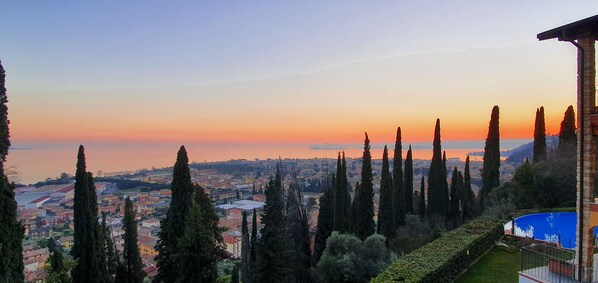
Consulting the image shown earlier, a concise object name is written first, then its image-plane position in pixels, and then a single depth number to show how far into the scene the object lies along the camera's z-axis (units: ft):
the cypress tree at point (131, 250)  62.49
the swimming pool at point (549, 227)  46.80
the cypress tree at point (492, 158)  93.04
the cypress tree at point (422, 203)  89.61
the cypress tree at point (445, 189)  87.62
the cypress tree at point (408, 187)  87.51
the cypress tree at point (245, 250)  74.78
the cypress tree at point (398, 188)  79.56
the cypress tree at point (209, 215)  44.29
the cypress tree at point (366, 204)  70.95
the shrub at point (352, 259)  45.37
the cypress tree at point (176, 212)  47.57
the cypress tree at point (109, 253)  63.58
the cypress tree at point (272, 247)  52.44
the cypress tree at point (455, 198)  89.71
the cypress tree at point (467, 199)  86.93
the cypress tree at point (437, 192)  85.25
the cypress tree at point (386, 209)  73.05
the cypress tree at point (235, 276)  67.11
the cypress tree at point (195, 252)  36.60
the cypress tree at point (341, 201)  73.56
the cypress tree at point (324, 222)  75.72
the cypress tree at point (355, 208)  74.23
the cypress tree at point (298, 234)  68.90
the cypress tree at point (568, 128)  77.77
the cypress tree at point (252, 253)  63.42
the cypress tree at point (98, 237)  53.78
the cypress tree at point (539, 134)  89.40
